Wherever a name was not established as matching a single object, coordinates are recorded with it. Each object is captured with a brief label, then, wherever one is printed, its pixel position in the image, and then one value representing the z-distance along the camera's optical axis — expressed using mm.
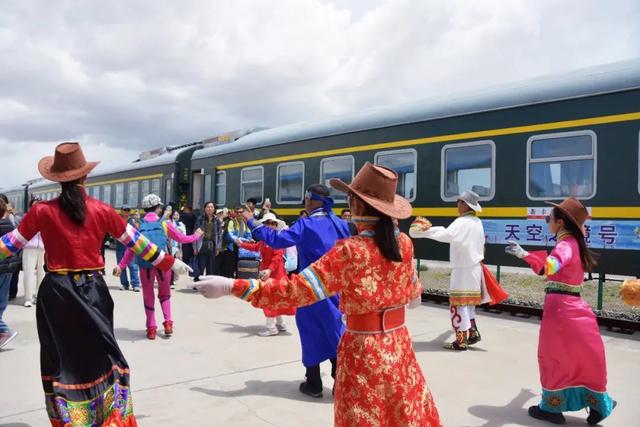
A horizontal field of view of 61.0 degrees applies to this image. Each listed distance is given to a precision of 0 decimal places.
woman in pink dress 3826
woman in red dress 2377
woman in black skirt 3084
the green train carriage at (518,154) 6926
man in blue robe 4289
